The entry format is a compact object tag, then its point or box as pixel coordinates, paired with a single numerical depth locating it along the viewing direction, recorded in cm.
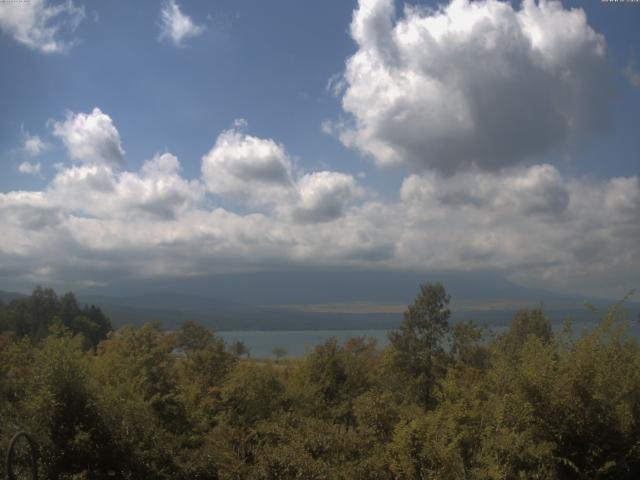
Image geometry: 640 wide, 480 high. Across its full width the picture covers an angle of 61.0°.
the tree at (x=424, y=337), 3550
